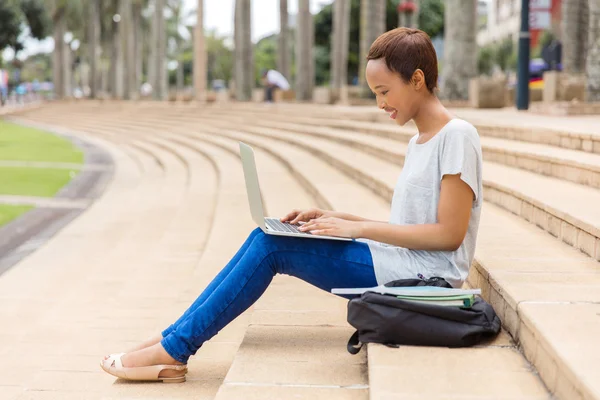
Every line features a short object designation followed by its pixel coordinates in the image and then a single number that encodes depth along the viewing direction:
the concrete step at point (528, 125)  6.44
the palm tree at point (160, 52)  35.44
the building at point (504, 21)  54.44
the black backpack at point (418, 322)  2.93
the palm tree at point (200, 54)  31.10
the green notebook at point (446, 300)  2.92
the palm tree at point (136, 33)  44.34
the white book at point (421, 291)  2.92
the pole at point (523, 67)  12.85
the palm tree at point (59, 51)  51.03
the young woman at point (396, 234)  3.09
